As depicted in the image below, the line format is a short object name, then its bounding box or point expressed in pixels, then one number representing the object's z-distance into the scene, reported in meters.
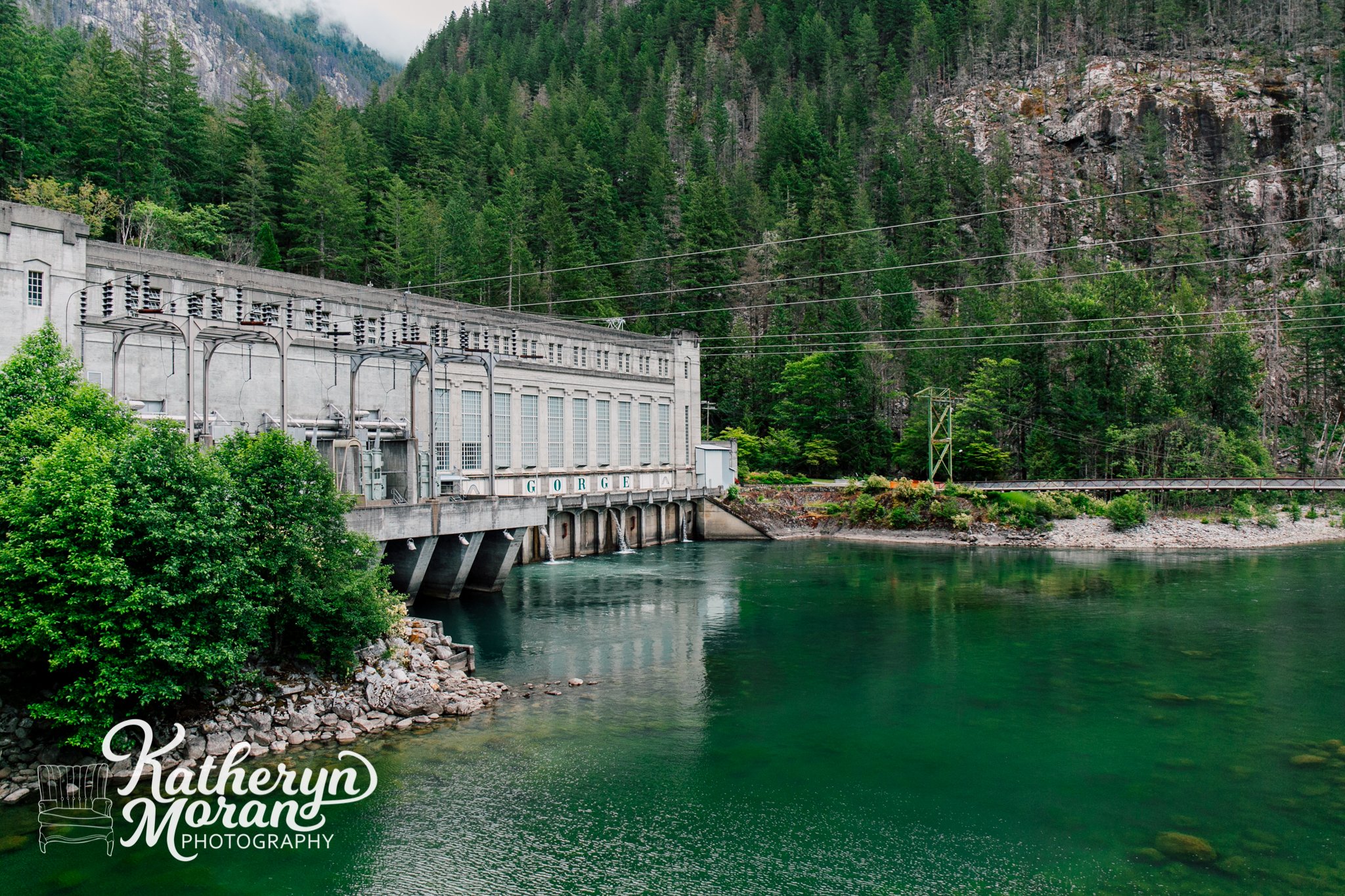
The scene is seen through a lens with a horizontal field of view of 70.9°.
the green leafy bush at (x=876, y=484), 65.45
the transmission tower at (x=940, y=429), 72.69
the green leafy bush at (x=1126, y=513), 58.66
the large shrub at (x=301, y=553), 23.28
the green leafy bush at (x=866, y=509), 64.69
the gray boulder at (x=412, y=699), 23.69
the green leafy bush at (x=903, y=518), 62.88
